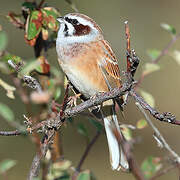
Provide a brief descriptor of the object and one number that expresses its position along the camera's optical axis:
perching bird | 5.11
